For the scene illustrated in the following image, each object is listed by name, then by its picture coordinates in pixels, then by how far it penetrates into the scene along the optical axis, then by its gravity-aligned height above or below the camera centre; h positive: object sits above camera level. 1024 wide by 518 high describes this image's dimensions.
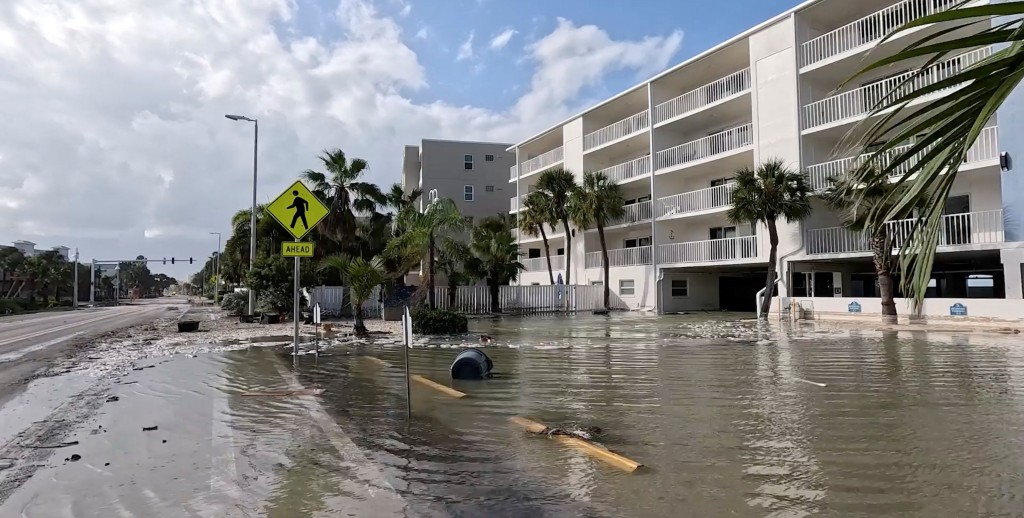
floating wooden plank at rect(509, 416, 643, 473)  5.43 -1.46
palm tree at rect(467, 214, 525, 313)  33.19 +1.88
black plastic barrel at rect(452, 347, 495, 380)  10.41 -1.20
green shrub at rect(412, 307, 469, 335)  19.28 -0.86
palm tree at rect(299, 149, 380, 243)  30.75 +5.21
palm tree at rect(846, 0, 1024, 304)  1.55 +0.46
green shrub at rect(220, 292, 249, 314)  33.12 -0.36
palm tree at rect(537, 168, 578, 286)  35.56 +5.82
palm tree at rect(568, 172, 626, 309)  33.34 +4.69
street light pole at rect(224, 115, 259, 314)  29.61 +6.94
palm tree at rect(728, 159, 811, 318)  23.81 +3.59
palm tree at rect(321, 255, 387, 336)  17.38 +0.58
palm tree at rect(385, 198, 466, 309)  19.89 +2.25
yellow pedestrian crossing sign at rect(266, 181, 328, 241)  11.84 +1.62
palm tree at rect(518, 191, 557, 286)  36.03 +4.60
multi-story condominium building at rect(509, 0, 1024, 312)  21.83 +5.80
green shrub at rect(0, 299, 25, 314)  44.31 -0.58
